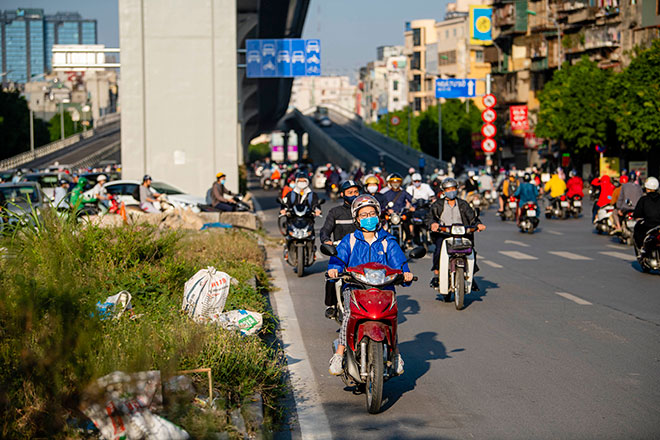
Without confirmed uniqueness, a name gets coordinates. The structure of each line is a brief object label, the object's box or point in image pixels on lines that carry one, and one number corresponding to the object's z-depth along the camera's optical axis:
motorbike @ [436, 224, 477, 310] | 13.12
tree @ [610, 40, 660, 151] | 55.38
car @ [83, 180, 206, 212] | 31.05
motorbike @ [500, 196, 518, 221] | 35.19
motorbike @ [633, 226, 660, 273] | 17.06
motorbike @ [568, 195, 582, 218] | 35.28
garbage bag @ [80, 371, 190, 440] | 5.56
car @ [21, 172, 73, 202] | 39.24
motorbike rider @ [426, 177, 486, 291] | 13.70
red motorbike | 7.45
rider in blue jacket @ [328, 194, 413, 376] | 8.11
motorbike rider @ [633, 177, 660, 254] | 17.44
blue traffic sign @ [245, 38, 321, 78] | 42.62
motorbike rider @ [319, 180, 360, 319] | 11.98
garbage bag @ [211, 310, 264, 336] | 9.48
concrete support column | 34.91
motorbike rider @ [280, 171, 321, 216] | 17.84
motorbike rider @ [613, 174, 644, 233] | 22.92
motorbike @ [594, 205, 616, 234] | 26.53
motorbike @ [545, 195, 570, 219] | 35.16
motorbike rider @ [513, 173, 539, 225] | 28.56
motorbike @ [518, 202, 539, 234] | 28.31
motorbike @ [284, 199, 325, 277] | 17.50
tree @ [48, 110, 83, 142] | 167.75
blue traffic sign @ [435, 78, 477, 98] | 60.06
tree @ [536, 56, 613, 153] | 68.81
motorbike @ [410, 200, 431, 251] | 22.81
